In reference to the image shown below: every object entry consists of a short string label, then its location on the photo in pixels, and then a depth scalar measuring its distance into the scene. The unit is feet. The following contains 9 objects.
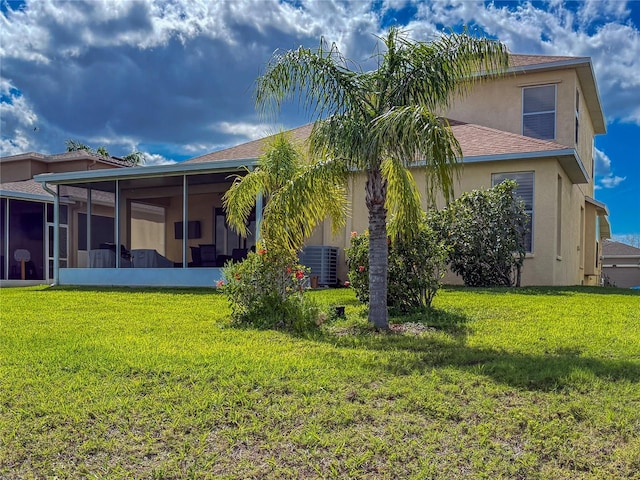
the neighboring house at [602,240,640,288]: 109.29
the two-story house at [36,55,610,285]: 43.42
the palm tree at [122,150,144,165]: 131.85
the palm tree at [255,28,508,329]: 20.89
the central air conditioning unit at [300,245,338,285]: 46.80
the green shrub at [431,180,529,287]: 39.60
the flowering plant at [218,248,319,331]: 24.16
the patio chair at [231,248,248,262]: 45.44
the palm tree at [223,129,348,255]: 21.84
